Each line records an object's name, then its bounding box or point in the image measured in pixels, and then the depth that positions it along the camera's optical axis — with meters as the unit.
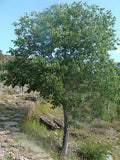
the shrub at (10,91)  11.81
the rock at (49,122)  8.27
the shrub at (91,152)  6.48
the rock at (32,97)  10.44
